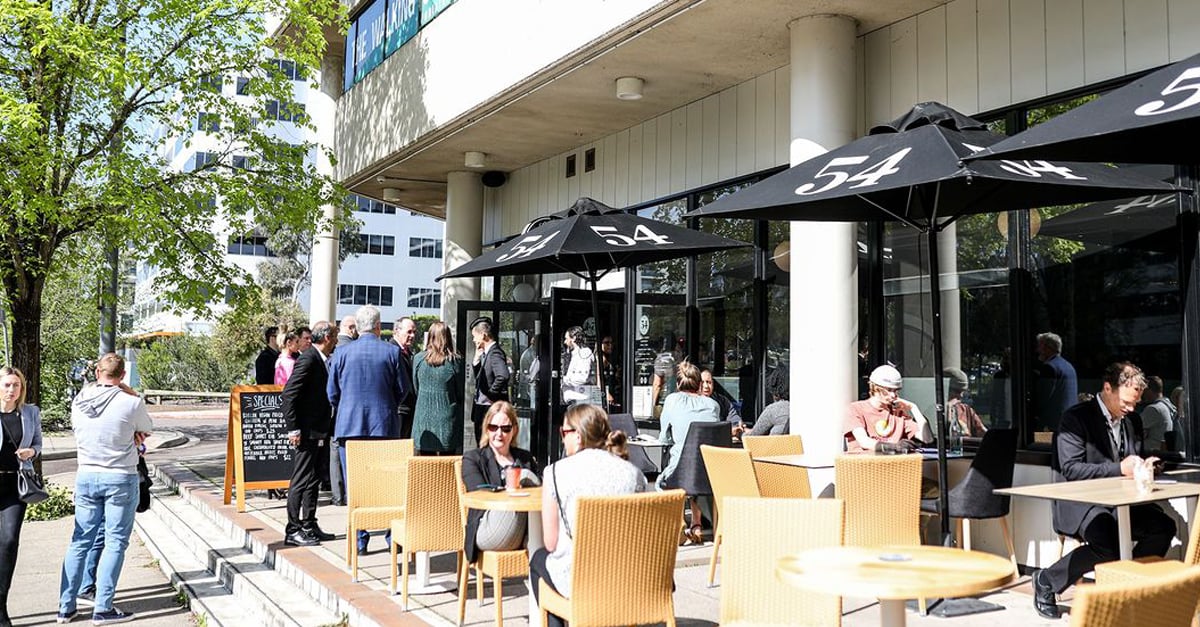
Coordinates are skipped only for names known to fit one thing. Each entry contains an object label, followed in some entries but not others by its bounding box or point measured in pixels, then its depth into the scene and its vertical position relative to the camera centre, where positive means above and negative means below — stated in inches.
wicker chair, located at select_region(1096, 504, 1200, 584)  145.4 -33.1
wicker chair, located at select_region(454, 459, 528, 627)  195.6 -42.7
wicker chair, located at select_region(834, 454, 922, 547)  209.2 -29.7
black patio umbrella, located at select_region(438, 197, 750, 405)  294.7 +35.6
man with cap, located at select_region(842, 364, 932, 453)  253.3 -16.1
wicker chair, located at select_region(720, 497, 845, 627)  148.9 -29.7
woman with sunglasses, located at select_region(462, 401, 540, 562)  202.4 -25.6
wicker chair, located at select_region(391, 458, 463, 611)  217.8 -34.4
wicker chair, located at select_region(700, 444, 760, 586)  232.7 -28.5
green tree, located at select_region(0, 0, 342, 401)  401.1 +102.5
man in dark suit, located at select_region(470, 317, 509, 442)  360.8 -4.2
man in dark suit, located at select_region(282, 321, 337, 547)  299.0 -21.6
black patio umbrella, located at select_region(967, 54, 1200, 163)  141.9 +37.3
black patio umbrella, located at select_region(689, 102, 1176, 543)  191.6 +37.0
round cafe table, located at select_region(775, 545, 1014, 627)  115.1 -27.4
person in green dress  337.7 -14.0
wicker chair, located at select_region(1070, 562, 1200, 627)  89.2 -22.7
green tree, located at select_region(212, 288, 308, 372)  1595.7 +38.3
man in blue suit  300.7 -9.4
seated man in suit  210.4 -25.1
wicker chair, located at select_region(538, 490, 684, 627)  151.9 -32.2
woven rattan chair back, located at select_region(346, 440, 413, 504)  252.8 -30.1
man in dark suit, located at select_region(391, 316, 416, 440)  347.3 +0.2
